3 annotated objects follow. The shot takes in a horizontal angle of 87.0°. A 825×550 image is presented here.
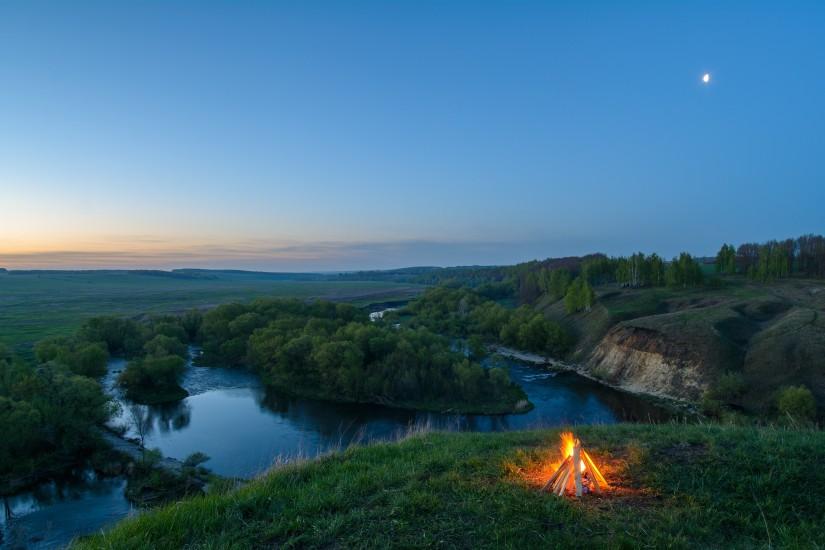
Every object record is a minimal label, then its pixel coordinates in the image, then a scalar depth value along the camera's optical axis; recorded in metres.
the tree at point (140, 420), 33.68
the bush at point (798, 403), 33.16
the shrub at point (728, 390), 39.22
